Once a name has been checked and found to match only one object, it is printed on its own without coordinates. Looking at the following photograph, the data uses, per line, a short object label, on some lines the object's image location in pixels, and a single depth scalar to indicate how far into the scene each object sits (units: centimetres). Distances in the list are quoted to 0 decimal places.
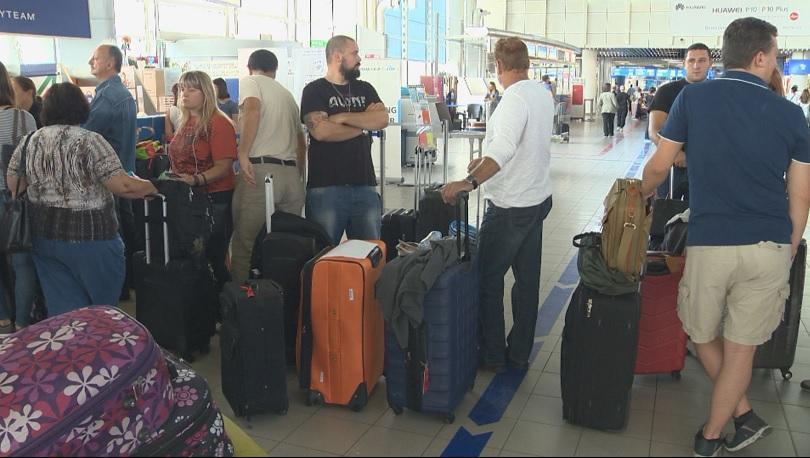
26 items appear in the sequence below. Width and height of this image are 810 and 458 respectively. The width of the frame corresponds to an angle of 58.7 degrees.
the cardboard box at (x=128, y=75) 717
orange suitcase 276
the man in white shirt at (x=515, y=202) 296
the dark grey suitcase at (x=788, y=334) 308
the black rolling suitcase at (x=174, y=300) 334
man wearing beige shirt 361
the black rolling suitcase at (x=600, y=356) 257
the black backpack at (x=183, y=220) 336
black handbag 312
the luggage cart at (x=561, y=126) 1616
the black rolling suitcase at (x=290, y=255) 308
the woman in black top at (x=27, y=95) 434
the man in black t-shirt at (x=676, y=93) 427
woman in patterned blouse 305
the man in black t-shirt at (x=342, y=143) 335
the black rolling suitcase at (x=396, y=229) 380
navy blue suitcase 269
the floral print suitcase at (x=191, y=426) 221
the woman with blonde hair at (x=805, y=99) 1570
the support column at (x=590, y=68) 2753
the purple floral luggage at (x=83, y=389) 207
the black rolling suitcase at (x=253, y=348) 269
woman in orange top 361
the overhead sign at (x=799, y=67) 2247
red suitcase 302
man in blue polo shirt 227
